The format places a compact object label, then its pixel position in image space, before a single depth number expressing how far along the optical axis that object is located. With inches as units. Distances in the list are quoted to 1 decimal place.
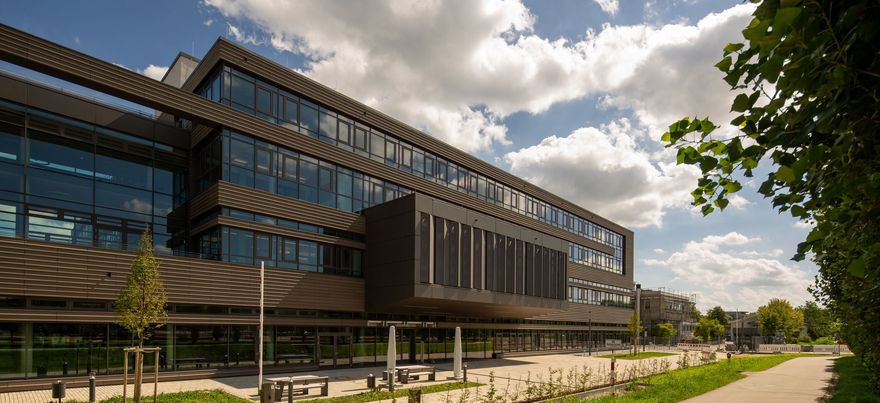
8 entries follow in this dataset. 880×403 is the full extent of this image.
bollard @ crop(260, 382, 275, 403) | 697.0
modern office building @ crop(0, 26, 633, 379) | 942.4
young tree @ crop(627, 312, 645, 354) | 2243.1
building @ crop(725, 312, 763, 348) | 4675.9
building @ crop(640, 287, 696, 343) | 4057.6
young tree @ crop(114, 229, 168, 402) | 761.0
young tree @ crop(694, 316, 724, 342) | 4153.5
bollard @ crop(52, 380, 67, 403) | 706.8
